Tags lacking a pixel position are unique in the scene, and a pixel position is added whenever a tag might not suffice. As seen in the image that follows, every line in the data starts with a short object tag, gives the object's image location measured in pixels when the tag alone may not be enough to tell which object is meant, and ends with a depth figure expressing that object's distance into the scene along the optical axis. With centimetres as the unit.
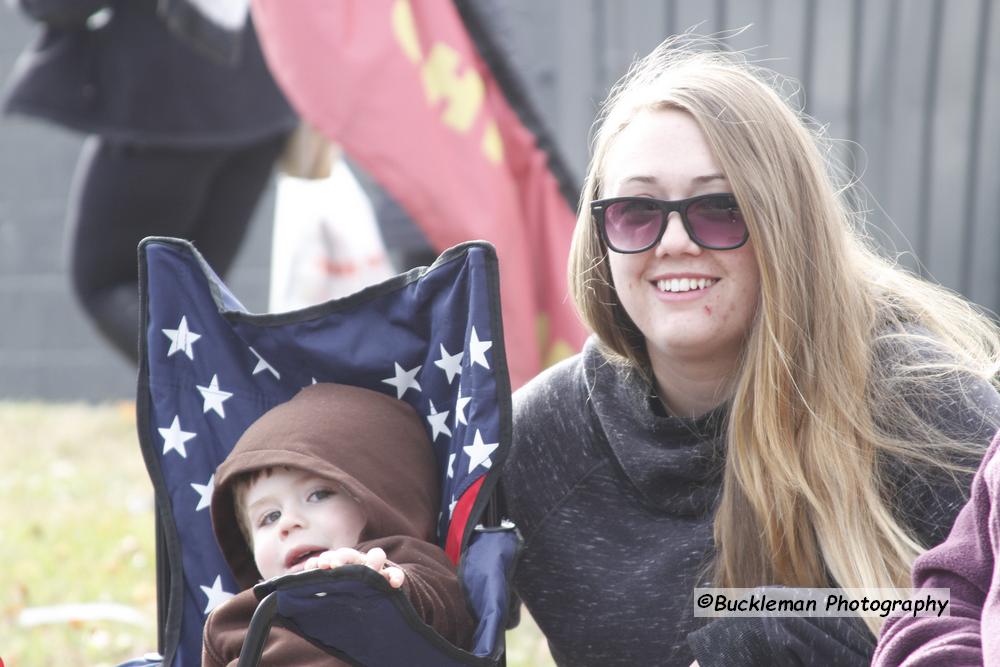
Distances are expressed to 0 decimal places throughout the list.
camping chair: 435
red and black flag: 750
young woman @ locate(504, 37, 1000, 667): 404
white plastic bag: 857
